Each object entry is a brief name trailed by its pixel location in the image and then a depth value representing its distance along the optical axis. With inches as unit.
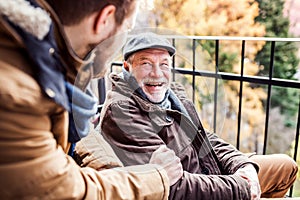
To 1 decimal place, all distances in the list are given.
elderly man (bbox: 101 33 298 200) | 39.5
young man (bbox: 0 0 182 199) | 20.9
